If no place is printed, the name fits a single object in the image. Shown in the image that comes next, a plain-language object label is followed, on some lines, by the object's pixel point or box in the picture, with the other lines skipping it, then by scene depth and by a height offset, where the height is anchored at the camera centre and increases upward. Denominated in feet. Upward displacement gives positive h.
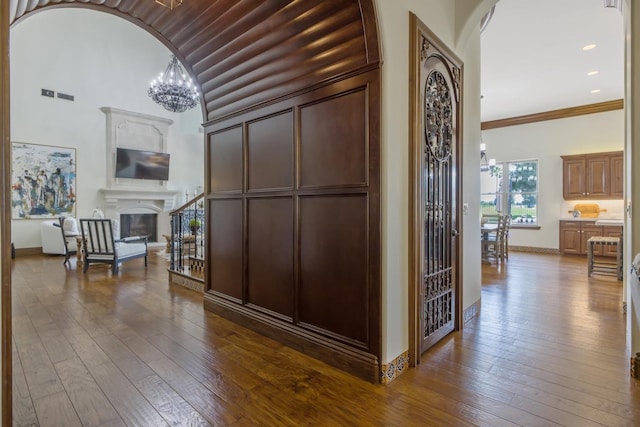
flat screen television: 29.19 +4.61
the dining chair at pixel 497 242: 21.06 -1.99
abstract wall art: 24.43 +2.67
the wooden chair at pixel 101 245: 18.39 -1.72
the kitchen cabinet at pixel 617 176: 23.94 +2.52
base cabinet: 23.67 -1.75
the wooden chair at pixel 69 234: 21.01 -1.25
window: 28.40 +1.90
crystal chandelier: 20.93 +7.81
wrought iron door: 8.40 +0.51
